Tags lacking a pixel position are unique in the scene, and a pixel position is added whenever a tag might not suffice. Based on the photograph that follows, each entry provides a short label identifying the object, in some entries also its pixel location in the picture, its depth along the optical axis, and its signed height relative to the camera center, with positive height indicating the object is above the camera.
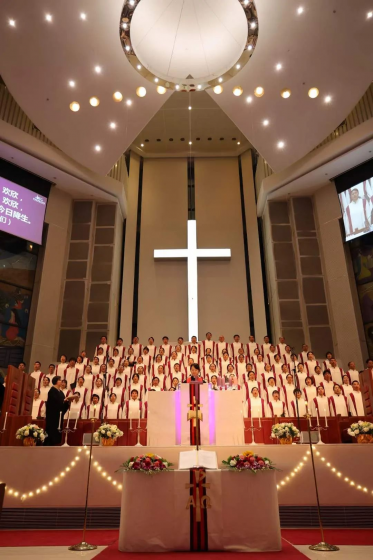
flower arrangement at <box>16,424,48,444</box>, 5.38 +0.04
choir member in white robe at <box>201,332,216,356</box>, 10.20 +2.09
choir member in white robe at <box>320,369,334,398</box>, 8.15 +0.93
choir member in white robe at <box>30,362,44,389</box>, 8.80 +1.24
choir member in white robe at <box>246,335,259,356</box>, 10.27 +2.06
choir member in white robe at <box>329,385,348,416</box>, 7.41 +0.51
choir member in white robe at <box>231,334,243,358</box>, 10.32 +2.08
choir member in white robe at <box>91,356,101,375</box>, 9.28 +1.48
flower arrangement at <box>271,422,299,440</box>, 5.38 +0.04
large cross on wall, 11.64 +5.24
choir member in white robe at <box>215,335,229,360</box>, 10.20 +2.05
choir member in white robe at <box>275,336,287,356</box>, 9.92 +1.96
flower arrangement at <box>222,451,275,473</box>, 3.66 -0.24
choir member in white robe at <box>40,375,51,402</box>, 8.38 +0.93
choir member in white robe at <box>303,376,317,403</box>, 7.81 +0.81
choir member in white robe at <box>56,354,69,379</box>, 9.30 +1.42
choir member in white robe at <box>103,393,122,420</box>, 7.30 +0.43
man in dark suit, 5.92 +0.35
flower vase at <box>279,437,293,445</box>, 5.41 -0.08
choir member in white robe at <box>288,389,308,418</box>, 7.02 +0.44
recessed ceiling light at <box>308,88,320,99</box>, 8.38 +6.47
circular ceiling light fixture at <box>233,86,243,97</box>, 8.54 +6.65
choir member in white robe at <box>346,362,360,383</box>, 8.96 +1.23
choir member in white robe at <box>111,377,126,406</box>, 8.11 +0.85
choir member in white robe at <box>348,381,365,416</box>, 7.52 +0.56
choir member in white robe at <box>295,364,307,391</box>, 8.56 +1.14
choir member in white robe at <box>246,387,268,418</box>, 7.22 +0.47
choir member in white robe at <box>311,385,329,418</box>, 7.15 +0.54
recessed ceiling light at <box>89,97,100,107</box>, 8.47 +6.42
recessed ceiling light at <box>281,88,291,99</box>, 8.48 +6.55
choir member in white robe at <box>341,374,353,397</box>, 8.00 +0.89
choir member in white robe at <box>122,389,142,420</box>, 7.18 +0.46
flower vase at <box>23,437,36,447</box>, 5.42 -0.07
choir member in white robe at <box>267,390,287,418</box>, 7.28 +0.47
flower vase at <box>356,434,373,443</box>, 5.50 -0.06
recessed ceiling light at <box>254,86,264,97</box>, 8.45 +6.57
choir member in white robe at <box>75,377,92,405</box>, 8.06 +0.83
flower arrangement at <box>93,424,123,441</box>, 5.37 +0.03
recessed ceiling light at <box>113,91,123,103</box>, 8.49 +6.53
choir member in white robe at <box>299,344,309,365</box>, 9.55 +1.70
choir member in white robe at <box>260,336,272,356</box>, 9.94 +1.96
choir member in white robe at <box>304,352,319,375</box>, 9.16 +1.46
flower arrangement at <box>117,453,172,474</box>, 3.66 -0.24
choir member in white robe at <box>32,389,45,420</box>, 7.76 +0.54
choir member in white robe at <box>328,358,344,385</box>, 8.94 +1.26
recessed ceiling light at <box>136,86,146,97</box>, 8.50 +6.63
